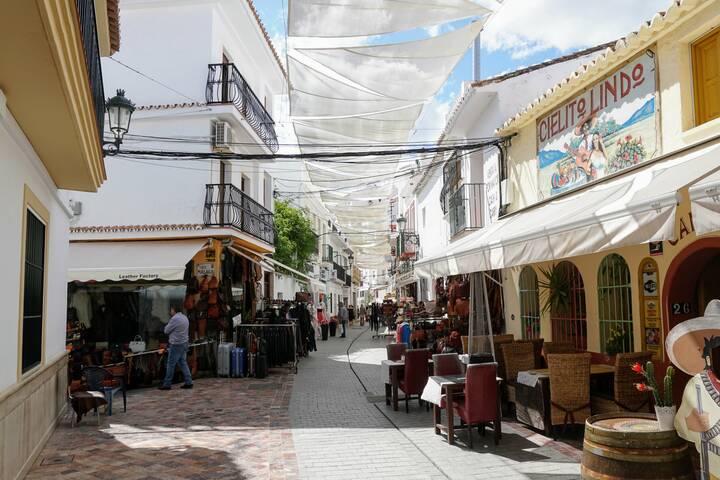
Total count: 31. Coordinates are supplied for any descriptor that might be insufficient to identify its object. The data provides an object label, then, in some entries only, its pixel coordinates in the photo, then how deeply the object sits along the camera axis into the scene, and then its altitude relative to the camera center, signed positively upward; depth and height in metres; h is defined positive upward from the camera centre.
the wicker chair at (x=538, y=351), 9.90 -0.99
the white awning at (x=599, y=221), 4.88 +0.67
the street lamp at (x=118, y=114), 9.95 +3.01
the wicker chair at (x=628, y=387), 6.79 -1.09
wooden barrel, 4.24 -1.17
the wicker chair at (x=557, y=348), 9.09 -0.86
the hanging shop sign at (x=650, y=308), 7.92 -0.25
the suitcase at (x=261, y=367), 14.55 -1.73
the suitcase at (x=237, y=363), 14.66 -1.64
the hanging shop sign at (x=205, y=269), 16.20 +0.72
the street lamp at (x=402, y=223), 29.14 +3.50
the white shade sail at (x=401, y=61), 11.70 +4.68
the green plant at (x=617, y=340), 8.67 -0.72
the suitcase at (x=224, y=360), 14.75 -1.58
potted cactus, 4.40 -0.84
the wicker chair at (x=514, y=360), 8.89 -1.01
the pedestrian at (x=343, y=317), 30.53 -1.23
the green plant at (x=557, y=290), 10.45 +0.02
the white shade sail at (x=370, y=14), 10.18 +4.80
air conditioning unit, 17.06 +4.51
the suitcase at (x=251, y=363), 14.73 -1.65
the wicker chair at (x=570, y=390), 7.21 -1.20
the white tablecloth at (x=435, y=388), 7.75 -1.25
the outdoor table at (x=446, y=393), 7.46 -1.28
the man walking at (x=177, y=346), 12.75 -1.07
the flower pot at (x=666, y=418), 4.39 -0.93
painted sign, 7.98 +2.39
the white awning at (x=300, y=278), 20.04 +0.78
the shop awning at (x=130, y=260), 14.66 +0.99
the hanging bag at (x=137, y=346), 13.25 -1.08
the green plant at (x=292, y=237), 29.77 +2.92
